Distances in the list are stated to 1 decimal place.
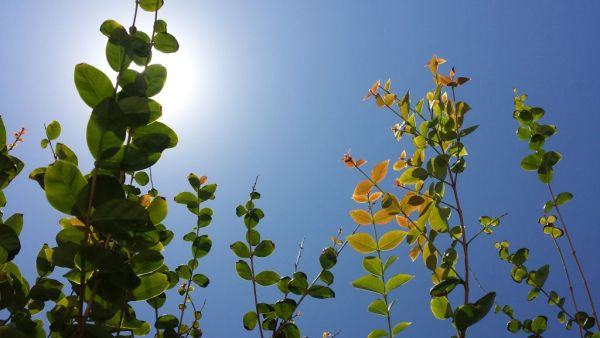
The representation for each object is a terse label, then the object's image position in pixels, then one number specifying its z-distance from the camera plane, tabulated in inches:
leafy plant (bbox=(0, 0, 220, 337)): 26.2
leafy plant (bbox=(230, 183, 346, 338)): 48.6
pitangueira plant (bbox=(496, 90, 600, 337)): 60.5
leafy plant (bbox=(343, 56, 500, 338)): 43.8
